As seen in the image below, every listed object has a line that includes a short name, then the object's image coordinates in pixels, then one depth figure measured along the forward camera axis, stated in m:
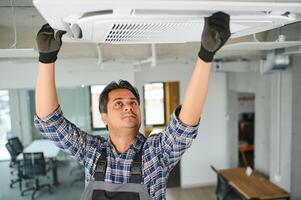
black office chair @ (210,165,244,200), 4.71
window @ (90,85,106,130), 5.23
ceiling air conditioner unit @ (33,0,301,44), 0.66
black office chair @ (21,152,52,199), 5.13
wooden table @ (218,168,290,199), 4.23
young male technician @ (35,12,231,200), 1.03
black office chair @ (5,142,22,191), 5.45
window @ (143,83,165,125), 8.02
